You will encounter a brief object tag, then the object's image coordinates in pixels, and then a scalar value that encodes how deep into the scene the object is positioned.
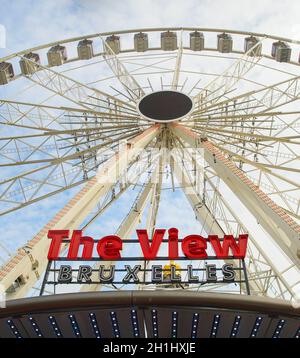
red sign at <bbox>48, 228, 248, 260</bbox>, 13.50
